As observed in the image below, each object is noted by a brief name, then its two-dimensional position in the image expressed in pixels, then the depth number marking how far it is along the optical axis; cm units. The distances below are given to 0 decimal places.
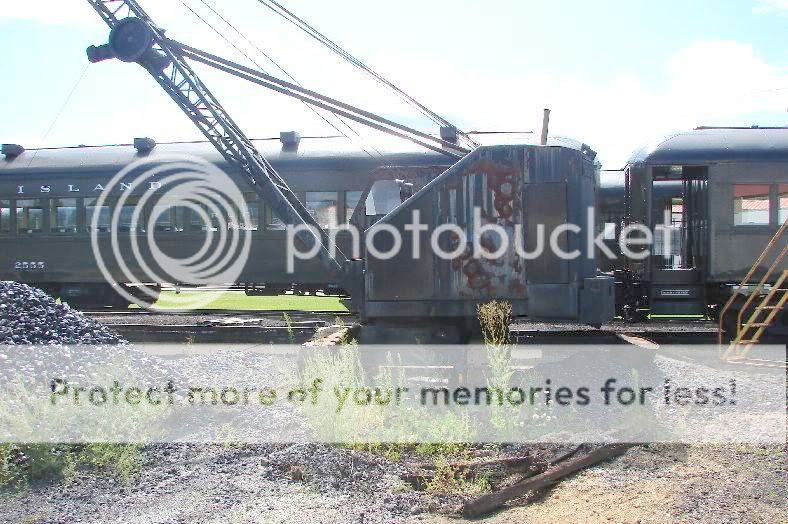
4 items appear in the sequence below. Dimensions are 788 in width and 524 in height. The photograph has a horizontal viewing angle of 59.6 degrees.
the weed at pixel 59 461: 522
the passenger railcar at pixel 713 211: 1206
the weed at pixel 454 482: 484
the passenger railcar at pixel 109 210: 1542
